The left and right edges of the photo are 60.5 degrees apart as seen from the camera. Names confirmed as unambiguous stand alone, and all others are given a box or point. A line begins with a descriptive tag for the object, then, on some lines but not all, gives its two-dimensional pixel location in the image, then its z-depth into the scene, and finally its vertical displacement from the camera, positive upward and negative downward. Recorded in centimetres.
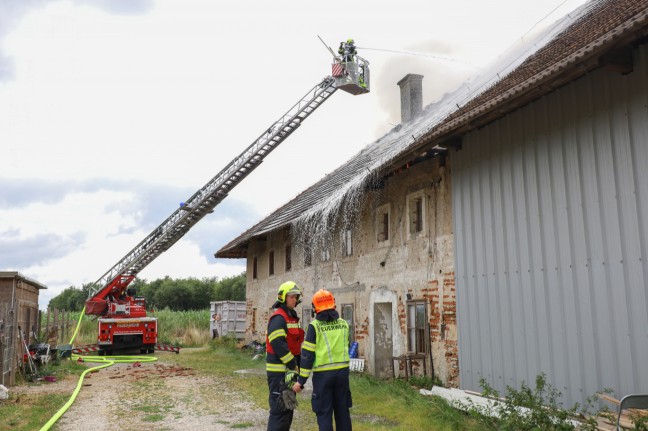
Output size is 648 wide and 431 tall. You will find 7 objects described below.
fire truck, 1889 +275
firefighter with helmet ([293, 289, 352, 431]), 581 -66
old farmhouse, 650 +117
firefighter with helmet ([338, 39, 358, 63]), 1872 +851
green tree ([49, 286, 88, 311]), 7168 +139
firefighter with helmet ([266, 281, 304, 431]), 596 -50
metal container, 2717 -61
